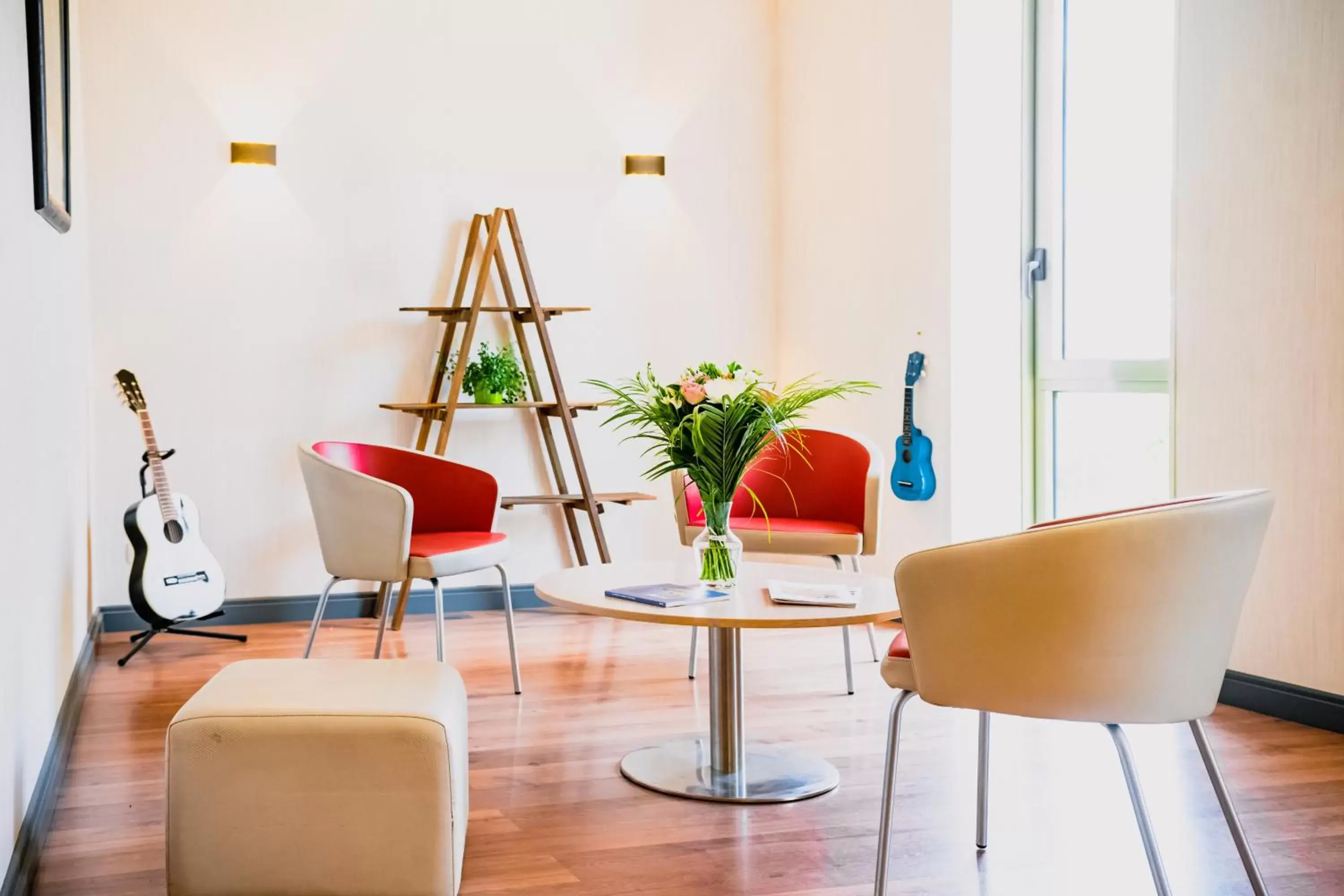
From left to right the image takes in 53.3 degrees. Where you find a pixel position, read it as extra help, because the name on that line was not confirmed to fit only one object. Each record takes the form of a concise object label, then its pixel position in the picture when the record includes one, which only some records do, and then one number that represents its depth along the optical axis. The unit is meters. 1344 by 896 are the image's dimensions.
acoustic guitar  4.50
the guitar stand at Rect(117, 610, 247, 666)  4.52
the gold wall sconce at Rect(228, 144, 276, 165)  5.08
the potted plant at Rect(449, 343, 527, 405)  5.28
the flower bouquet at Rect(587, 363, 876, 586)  2.88
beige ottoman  2.25
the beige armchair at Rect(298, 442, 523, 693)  3.90
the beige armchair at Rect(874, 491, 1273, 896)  2.05
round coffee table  2.75
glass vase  3.05
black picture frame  2.79
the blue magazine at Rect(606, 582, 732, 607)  2.81
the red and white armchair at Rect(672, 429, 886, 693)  4.19
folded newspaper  2.78
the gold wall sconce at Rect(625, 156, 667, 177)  5.66
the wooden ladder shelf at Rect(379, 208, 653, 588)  5.12
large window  4.33
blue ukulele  4.96
